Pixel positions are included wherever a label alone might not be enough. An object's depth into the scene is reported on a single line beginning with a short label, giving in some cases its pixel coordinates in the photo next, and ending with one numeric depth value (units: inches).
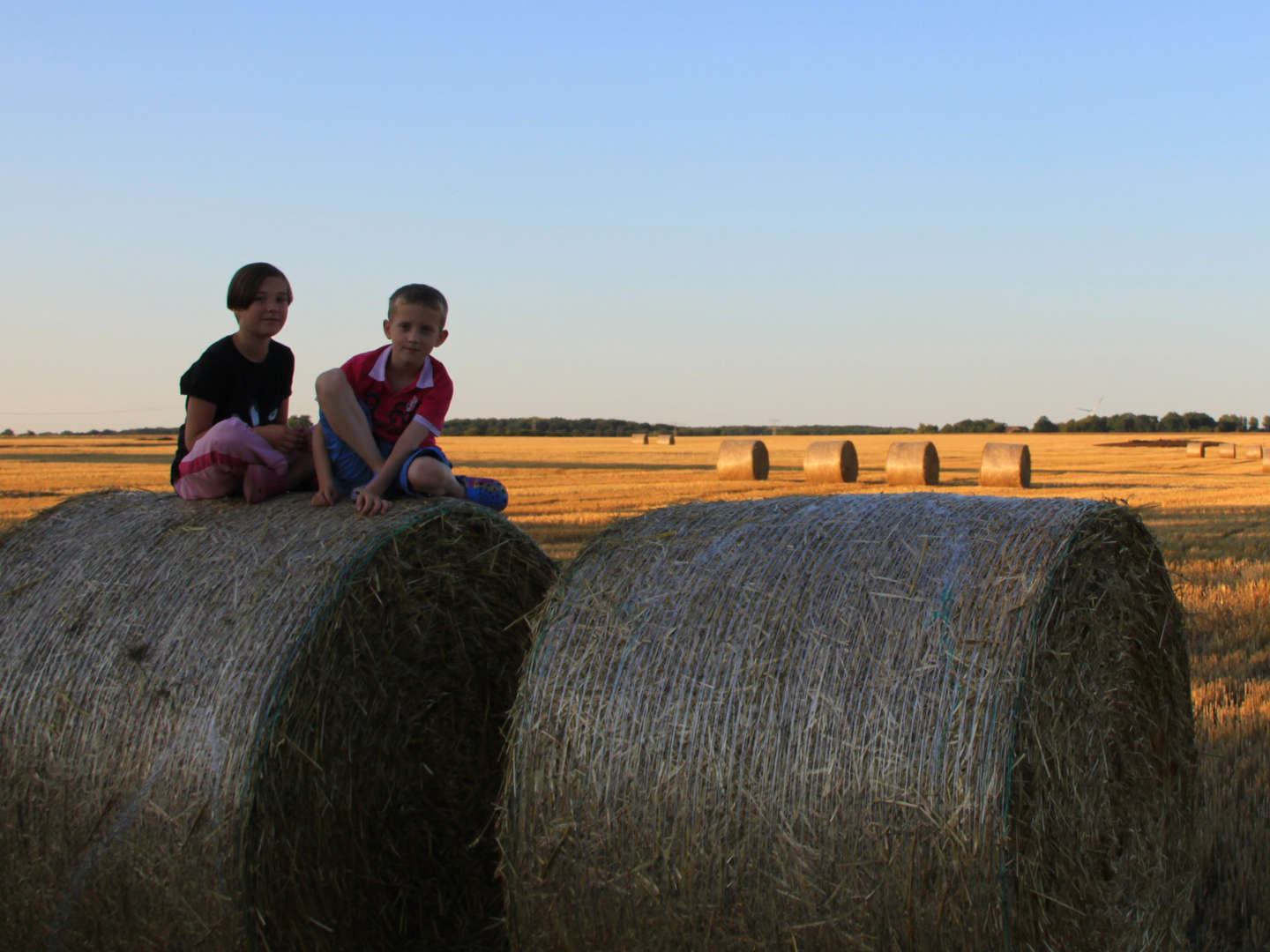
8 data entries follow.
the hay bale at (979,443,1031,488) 867.4
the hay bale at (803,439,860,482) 930.7
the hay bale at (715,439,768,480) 945.5
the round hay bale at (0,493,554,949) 120.8
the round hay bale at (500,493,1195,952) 102.3
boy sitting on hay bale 148.6
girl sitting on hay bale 152.9
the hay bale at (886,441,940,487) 891.4
